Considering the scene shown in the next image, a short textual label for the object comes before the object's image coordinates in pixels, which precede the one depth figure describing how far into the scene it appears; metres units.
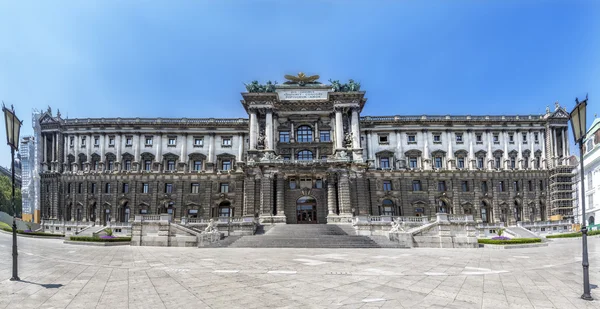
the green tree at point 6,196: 76.06
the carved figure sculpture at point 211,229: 38.68
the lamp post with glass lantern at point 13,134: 14.38
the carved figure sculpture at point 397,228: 37.48
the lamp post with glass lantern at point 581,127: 12.34
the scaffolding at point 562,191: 62.09
